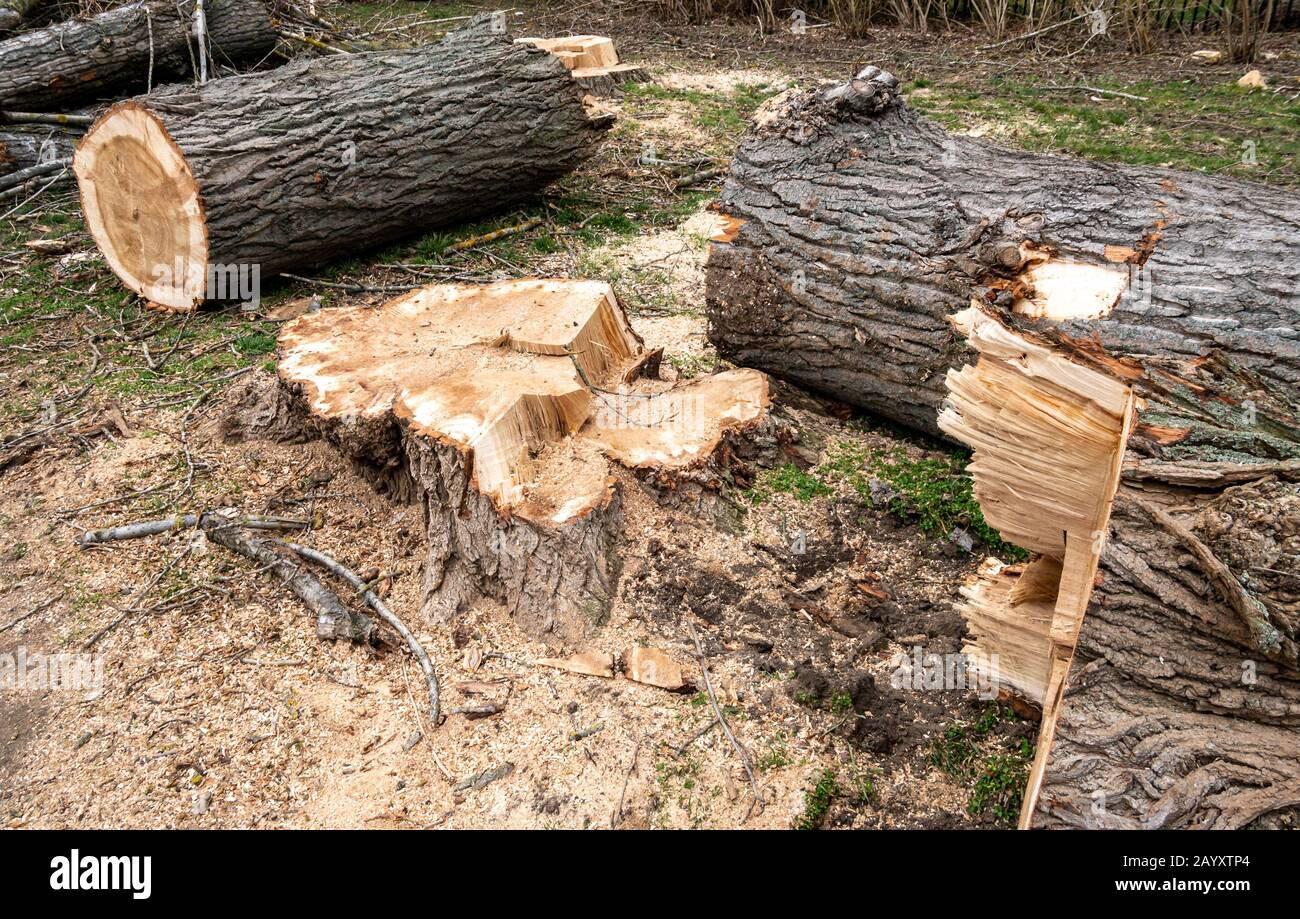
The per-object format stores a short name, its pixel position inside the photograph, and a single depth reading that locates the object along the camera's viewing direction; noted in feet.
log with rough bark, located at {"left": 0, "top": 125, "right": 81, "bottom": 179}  20.76
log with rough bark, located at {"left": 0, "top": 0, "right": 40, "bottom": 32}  23.66
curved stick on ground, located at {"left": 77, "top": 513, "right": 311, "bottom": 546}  11.46
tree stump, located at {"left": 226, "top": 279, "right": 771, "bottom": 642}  9.87
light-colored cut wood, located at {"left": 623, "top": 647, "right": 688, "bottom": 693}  9.32
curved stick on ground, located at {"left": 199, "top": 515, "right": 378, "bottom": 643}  10.00
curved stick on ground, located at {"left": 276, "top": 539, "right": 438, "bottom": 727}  9.33
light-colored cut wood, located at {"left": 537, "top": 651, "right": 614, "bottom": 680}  9.50
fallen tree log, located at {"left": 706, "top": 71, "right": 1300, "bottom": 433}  9.37
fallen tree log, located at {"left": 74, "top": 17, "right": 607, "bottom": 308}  15.81
